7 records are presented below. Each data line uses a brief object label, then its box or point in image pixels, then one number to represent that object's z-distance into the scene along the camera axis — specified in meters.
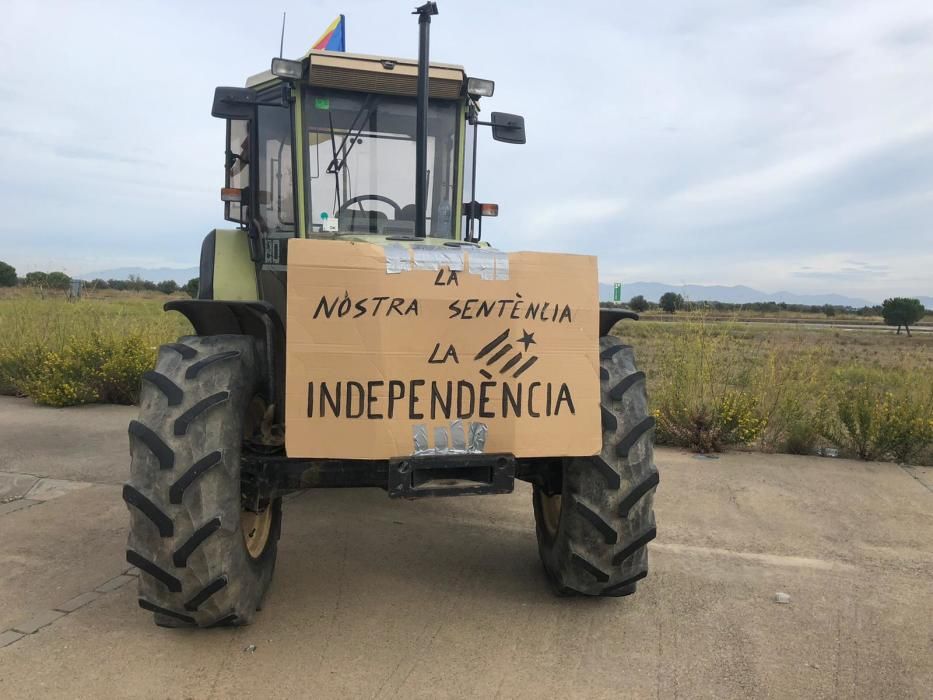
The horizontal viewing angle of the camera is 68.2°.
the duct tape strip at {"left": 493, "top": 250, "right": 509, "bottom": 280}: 2.96
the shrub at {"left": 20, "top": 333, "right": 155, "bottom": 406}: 8.56
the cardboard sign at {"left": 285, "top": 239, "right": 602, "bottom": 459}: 2.80
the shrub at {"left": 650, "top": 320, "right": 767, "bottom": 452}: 7.00
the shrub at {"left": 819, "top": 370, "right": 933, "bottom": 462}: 6.55
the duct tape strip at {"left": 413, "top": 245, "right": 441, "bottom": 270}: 2.90
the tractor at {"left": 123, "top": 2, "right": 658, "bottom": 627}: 2.78
